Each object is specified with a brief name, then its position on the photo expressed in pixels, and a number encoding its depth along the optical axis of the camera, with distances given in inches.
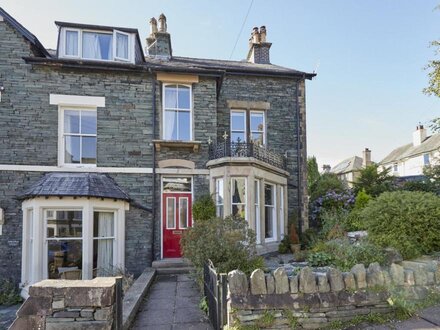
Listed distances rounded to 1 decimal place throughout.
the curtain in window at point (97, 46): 423.8
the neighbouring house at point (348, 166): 1589.6
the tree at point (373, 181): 631.3
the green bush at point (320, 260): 267.0
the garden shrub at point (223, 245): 230.3
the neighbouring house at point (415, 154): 1187.3
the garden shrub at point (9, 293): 343.3
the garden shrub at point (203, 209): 393.4
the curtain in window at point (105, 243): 369.7
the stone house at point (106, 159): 356.2
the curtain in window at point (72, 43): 419.5
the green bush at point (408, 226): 251.6
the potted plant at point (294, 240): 439.2
